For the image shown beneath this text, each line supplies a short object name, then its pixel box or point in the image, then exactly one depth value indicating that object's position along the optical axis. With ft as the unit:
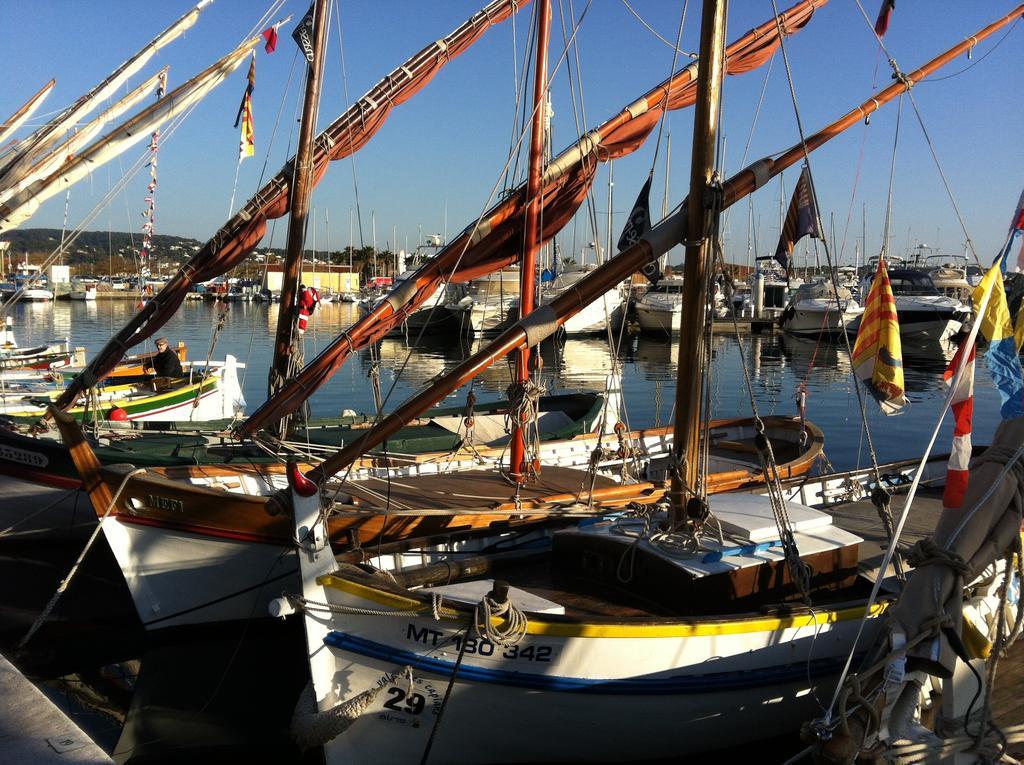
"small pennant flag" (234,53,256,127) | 50.90
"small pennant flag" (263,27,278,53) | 51.67
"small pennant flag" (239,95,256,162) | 52.85
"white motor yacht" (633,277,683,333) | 212.23
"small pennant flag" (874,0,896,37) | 42.57
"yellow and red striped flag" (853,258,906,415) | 32.30
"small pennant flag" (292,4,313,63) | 43.14
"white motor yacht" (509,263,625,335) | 202.01
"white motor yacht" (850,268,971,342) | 173.37
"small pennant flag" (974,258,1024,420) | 22.22
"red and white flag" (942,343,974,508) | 21.49
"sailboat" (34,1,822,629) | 35.22
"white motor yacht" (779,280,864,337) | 201.34
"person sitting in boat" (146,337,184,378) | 79.30
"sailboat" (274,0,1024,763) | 25.25
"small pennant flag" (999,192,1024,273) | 22.63
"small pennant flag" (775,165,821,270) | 40.83
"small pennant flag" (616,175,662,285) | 31.73
